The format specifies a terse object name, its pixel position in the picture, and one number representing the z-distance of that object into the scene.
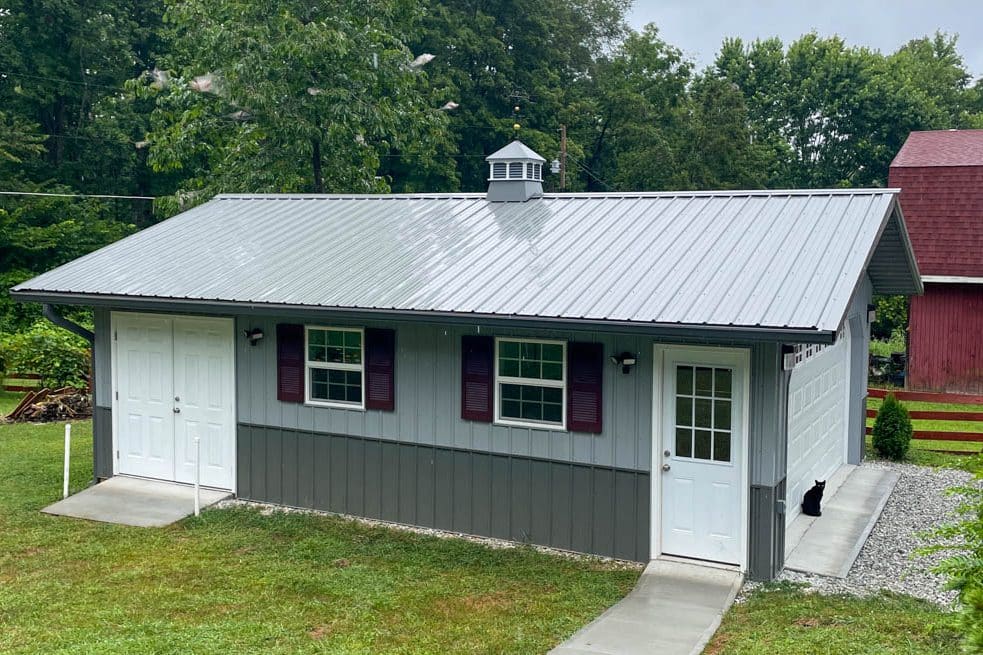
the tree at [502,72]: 35.38
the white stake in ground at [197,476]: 10.25
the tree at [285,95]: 21.50
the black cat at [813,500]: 10.23
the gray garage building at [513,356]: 8.39
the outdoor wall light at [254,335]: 10.66
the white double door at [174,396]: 11.02
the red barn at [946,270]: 19.58
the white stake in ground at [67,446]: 11.01
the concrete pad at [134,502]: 10.29
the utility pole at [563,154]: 29.36
